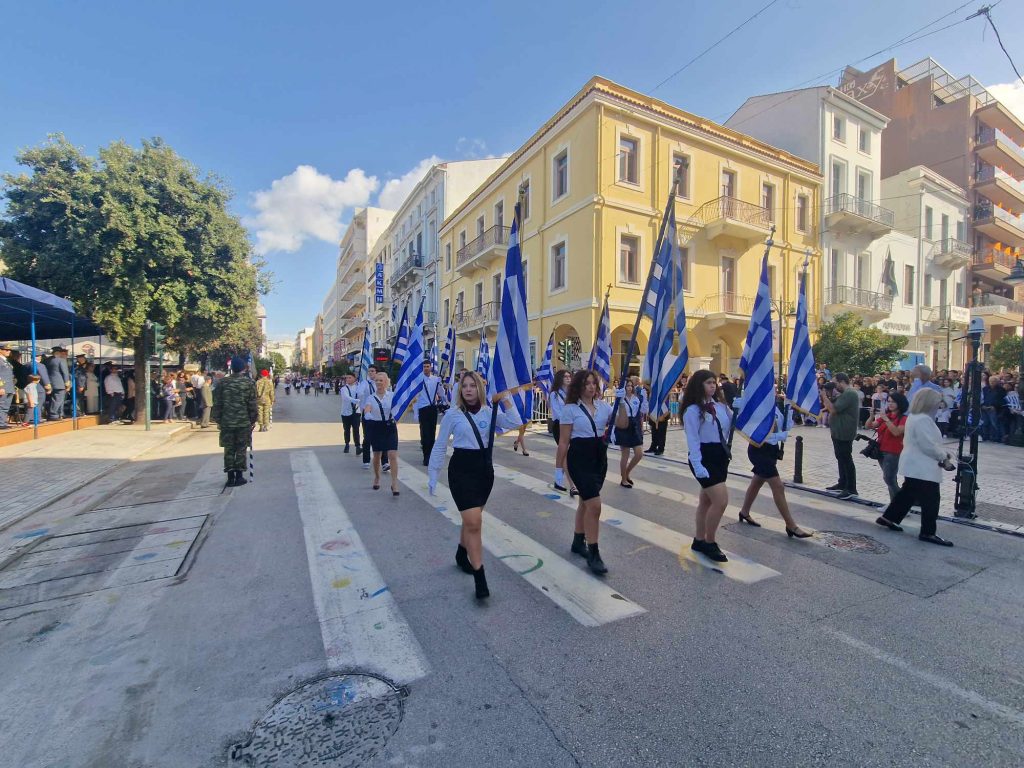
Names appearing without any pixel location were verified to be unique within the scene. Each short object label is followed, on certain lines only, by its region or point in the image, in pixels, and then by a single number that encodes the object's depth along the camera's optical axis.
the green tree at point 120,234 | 14.00
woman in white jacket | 5.23
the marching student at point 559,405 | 6.89
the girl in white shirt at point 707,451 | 4.64
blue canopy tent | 10.10
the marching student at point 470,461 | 3.88
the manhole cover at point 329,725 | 2.31
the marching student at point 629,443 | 7.78
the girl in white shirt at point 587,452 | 4.40
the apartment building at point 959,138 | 30.28
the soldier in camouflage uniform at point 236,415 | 7.75
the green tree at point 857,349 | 19.05
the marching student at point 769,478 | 5.36
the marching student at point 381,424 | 7.24
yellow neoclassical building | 18.91
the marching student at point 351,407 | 10.76
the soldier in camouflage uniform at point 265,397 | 15.46
